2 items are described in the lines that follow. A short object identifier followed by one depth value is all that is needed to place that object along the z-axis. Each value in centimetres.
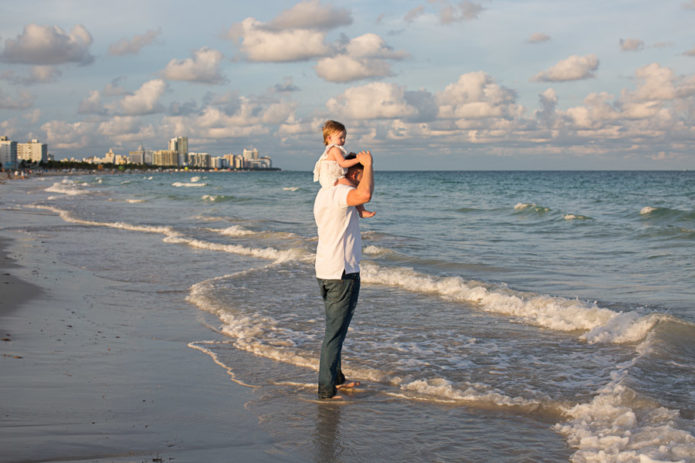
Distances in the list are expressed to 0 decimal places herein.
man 464
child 462
